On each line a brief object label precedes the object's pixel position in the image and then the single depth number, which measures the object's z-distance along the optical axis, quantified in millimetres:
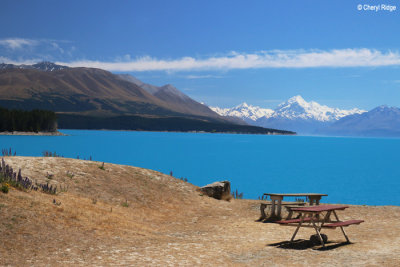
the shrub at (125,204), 21531
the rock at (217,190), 28297
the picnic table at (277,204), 22219
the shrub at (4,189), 16297
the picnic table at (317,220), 15102
